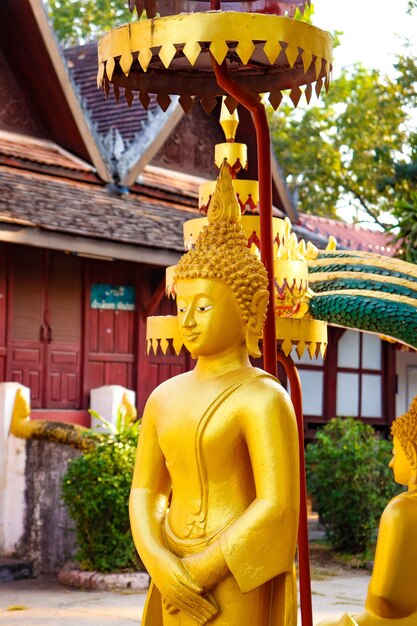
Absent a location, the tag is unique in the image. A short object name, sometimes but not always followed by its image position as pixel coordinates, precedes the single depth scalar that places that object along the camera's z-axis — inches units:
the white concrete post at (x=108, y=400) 528.4
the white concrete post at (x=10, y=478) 470.3
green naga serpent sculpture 198.4
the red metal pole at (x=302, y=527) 185.4
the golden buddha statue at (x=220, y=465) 144.3
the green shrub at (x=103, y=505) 419.2
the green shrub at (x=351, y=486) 526.3
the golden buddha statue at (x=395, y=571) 186.7
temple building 515.5
